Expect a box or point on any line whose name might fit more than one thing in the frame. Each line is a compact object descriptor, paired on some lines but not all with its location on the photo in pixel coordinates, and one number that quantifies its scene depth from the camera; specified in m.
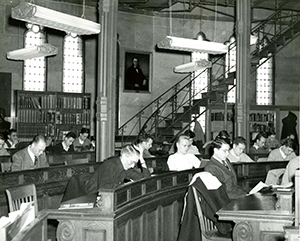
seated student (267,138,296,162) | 8.79
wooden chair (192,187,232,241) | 4.71
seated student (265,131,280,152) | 13.73
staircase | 14.84
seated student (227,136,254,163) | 7.43
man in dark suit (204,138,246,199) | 5.50
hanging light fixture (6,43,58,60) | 10.20
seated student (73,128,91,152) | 11.40
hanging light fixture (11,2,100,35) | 6.81
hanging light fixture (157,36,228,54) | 9.10
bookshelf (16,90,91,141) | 14.25
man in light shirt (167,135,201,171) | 6.82
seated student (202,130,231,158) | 10.10
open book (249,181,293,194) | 5.51
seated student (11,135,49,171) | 6.39
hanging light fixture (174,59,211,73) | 12.30
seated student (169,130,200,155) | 9.43
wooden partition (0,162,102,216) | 5.82
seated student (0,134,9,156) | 8.70
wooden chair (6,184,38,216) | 4.10
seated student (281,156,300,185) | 5.95
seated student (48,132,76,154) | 9.80
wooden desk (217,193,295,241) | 4.21
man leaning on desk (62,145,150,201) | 5.24
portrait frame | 16.20
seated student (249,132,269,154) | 10.77
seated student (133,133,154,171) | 7.36
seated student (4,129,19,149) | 11.41
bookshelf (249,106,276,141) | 16.84
